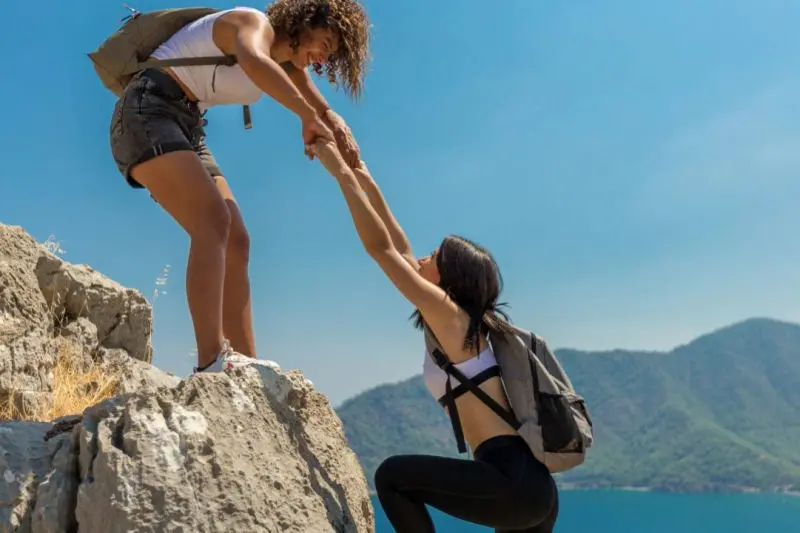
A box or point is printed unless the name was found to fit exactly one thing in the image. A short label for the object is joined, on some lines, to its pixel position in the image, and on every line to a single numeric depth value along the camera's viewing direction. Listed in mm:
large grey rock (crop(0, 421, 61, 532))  3156
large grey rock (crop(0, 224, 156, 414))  5391
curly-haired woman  4000
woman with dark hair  3453
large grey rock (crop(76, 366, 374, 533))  2916
